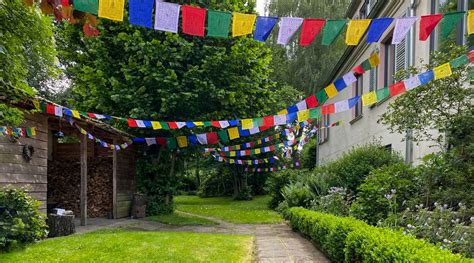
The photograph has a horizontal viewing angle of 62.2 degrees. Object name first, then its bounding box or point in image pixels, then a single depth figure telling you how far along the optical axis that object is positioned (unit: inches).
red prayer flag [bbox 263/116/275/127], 348.5
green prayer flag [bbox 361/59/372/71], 272.3
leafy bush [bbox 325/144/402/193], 395.5
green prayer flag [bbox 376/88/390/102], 254.9
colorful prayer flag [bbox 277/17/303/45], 190.0
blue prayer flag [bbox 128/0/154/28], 166.9
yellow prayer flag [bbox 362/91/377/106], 261.6
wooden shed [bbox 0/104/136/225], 468.4
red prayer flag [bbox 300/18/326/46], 189.8
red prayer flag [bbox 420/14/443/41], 190.5
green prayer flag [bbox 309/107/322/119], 313.4
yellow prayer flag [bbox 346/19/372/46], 190.2
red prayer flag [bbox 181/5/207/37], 180.4
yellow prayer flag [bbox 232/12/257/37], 184.5
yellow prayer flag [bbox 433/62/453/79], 217.2
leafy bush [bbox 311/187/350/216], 315.7
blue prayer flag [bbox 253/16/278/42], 187.7
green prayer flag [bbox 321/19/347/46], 190.4
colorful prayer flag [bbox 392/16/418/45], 193.6
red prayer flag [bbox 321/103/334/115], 309.4
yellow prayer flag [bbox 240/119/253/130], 356.5
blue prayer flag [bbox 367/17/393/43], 188.4
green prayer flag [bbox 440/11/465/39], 184.9
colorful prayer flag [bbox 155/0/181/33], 176.6
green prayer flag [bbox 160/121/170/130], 398.5
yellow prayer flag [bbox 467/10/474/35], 184.3
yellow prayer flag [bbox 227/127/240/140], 428.5
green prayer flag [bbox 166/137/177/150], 475.7
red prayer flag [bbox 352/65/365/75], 276.1
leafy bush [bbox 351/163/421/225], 252.1
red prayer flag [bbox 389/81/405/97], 243.0
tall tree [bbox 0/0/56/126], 189.5
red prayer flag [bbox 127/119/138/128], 397.6
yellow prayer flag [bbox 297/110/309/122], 313.9
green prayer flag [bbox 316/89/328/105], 308.2
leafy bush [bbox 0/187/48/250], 239.1
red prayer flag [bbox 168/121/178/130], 396.8
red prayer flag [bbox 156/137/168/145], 474.8
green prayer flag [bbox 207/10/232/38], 177.6
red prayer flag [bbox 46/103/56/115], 304.8
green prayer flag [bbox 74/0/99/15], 146.0
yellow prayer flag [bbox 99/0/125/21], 155.7
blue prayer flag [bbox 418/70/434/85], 226.7
